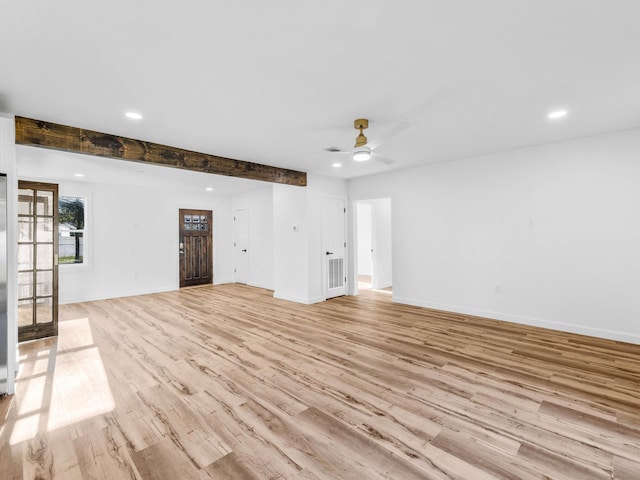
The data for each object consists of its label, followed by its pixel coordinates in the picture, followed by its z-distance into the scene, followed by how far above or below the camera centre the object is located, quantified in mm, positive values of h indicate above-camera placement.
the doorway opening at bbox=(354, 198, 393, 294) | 7578 -63
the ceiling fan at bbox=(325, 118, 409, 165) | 3236 +1067
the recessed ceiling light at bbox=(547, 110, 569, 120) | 3172 +1369
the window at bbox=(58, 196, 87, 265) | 6398 +437
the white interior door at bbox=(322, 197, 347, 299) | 6418 -54
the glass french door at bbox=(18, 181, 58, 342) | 3986 -139
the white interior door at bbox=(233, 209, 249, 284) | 8555 +23
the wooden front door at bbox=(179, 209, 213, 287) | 8055 -13
